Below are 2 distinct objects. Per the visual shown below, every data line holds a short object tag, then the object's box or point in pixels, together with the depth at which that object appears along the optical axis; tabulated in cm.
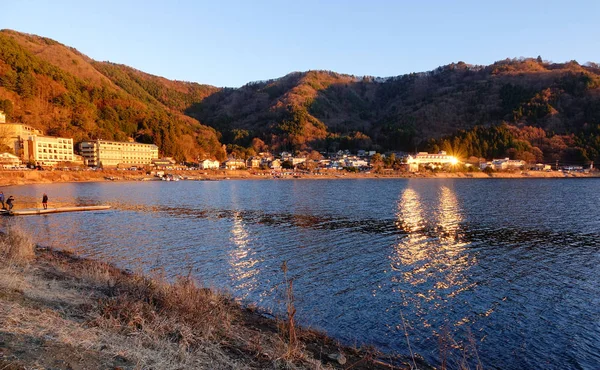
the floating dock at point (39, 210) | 2702
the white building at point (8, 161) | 7756
